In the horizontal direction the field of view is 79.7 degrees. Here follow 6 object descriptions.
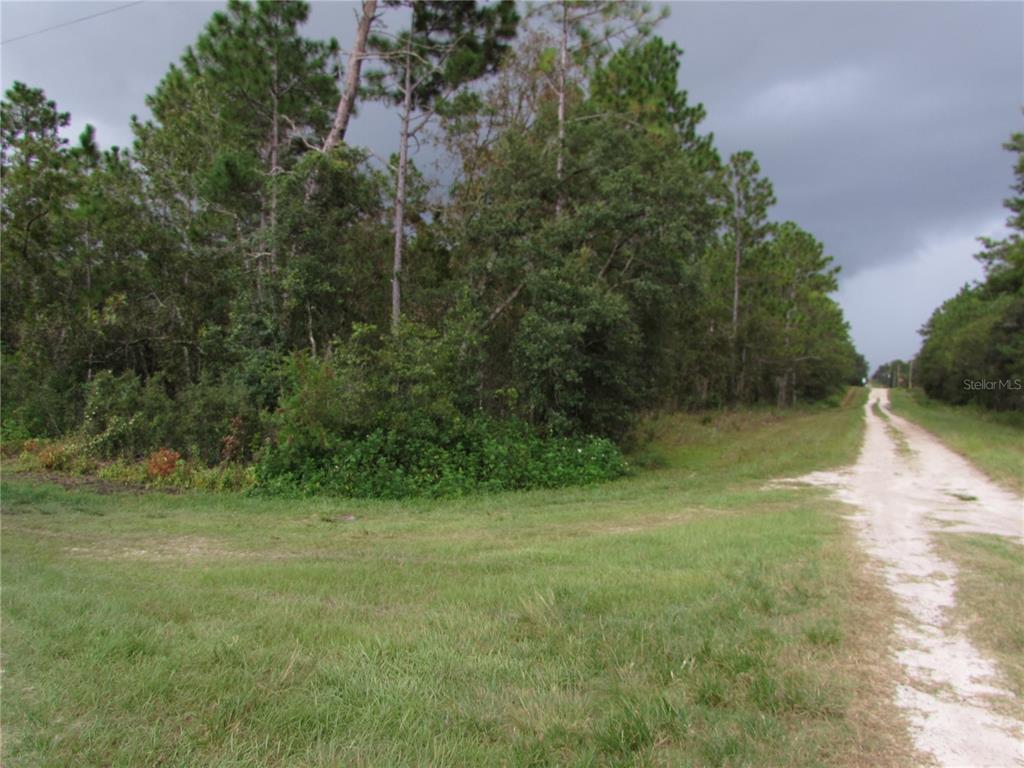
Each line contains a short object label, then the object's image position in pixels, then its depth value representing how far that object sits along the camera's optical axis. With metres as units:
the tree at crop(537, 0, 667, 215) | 17.09
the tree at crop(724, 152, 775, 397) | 35.59
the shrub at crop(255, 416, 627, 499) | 11.74
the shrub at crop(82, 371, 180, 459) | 13.73
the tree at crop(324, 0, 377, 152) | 16.44
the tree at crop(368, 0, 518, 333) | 16.59
